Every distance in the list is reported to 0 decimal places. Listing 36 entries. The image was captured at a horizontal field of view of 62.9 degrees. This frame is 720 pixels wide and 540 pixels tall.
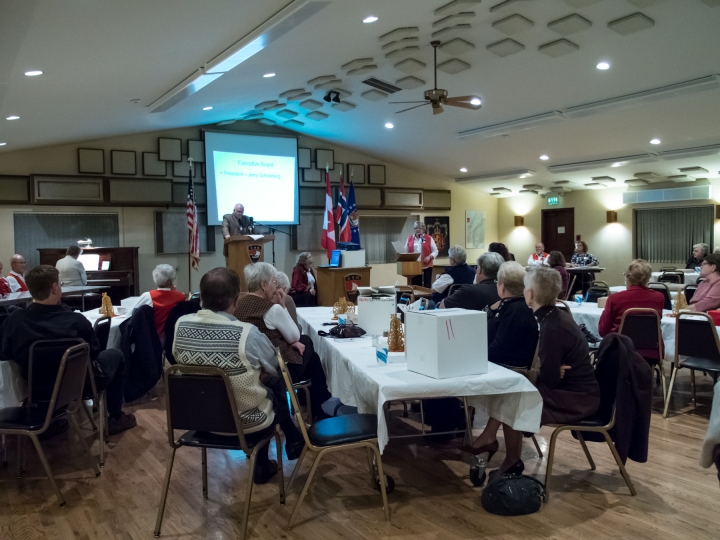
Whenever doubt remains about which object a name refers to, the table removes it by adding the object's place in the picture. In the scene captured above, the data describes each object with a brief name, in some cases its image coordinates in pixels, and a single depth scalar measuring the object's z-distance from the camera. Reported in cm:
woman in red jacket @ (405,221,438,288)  1122
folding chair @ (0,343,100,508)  315
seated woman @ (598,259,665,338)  476
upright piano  940
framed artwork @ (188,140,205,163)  1121
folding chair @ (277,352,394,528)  280
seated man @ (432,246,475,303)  620
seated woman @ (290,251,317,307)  884
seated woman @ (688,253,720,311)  496
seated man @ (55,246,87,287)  805
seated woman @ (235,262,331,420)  362
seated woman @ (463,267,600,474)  307
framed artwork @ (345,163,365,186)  1315
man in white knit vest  277
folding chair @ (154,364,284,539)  268
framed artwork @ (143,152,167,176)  1090
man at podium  984
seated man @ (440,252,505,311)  445
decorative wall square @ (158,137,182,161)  1098
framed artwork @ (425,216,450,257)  1423
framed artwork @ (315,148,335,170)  1266
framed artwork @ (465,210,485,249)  1489
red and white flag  1155
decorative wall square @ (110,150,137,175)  1061
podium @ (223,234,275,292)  906
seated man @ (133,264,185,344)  505
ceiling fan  673
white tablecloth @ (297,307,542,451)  278
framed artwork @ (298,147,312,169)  1241
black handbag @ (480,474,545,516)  298
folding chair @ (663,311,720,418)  433
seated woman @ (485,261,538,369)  338
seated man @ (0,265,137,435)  338
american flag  1012
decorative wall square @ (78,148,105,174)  1032
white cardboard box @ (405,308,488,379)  280
